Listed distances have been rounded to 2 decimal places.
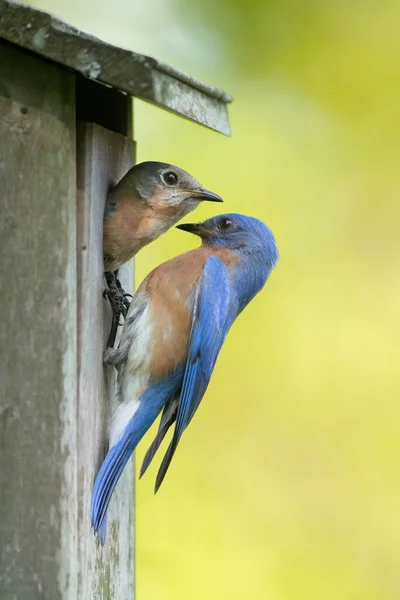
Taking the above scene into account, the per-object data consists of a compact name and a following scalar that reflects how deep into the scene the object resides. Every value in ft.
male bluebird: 20.13
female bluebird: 21.18
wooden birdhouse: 18.04
